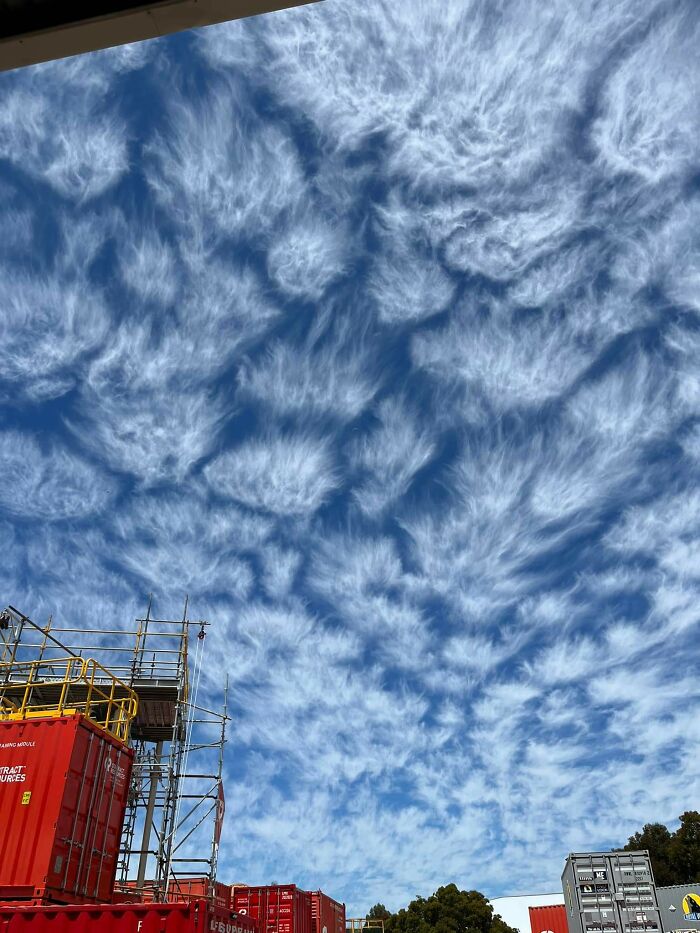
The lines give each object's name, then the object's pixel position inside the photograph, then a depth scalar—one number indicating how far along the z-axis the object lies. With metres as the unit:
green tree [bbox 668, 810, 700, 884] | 64.62
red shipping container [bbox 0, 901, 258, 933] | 10.56
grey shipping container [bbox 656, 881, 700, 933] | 34.75
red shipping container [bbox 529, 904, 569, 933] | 40.16
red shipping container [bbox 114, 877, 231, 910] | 19.23
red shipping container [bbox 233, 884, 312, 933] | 20.41
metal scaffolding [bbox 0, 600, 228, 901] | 21.42
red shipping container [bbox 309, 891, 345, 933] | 22.98
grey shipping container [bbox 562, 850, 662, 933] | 27.17
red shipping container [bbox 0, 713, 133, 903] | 12.30
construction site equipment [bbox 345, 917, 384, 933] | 30.86
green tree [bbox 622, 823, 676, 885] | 67.25
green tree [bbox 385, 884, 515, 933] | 48.69
